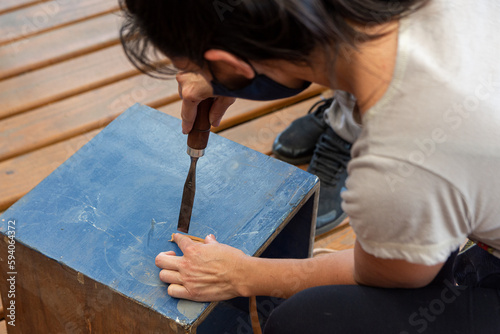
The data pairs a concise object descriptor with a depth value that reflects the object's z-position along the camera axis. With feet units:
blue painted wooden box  2.89
